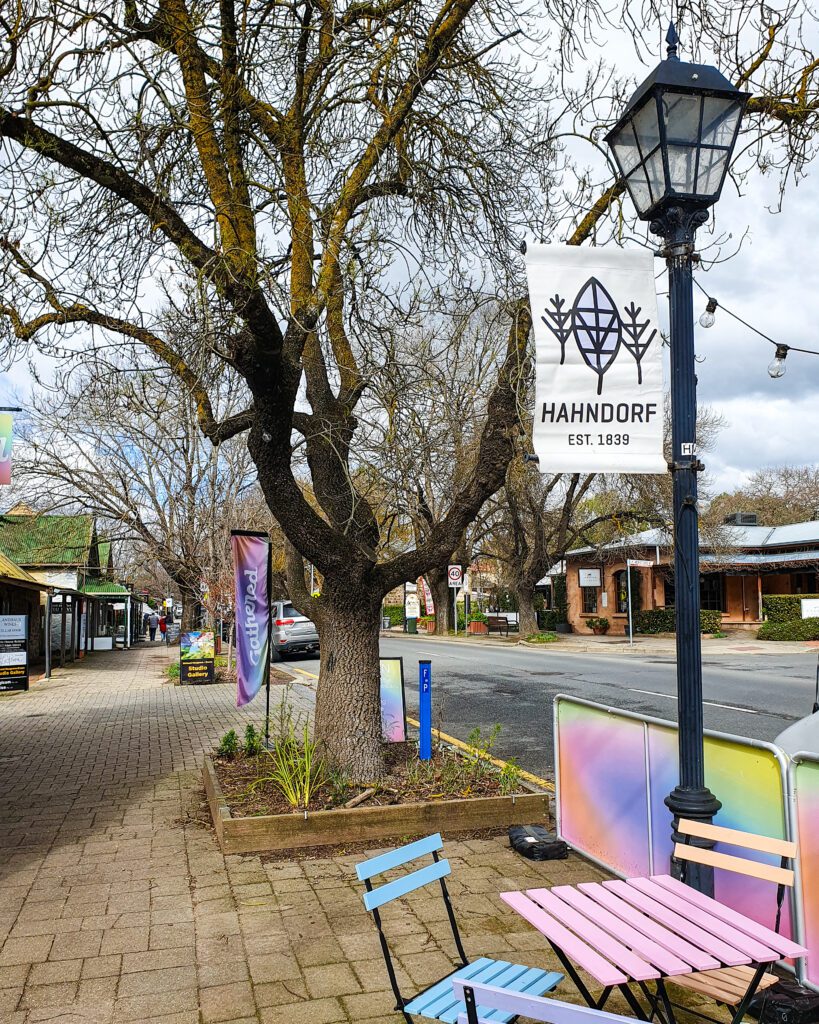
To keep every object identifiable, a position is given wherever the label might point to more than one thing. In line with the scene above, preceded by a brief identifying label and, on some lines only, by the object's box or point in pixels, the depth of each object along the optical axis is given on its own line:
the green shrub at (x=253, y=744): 8.30
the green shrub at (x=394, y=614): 65.75
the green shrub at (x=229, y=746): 8.37
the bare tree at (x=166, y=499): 21.66
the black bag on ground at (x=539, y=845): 5.70
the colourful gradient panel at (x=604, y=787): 4.98
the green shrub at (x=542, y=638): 34.19
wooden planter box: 5.84
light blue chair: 2.93
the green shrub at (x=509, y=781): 6.68
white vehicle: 26.25
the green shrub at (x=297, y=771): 6.27
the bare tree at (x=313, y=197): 5.82
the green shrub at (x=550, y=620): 46.78
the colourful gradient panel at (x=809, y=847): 3.42
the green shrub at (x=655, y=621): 37.97
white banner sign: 4.12
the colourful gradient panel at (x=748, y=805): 3.78
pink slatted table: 2.57
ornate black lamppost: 3.76
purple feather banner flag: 8.64
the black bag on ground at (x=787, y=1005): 3.21
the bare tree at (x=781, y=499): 60.12
